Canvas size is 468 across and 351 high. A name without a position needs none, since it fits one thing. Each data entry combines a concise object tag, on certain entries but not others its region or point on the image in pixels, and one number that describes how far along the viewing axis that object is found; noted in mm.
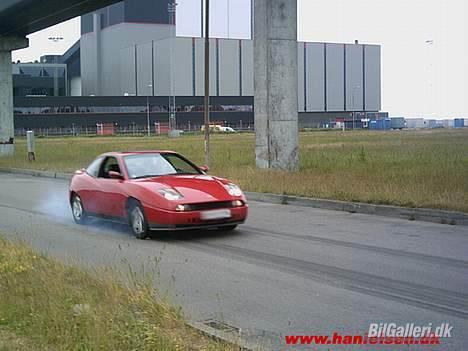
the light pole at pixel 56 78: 117188
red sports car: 10516
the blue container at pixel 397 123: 116875
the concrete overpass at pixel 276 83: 22328
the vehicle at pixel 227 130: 102625
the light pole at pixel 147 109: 105012
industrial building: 105562
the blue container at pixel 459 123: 137925
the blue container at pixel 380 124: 113938
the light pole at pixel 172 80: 102825
